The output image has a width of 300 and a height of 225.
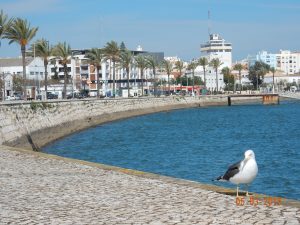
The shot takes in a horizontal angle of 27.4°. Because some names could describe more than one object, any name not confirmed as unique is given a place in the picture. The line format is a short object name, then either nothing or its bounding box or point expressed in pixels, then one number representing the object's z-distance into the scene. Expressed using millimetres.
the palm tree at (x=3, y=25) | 58219
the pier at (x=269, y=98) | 149600
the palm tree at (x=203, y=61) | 164250
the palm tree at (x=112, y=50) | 104125
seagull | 10969
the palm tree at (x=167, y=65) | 159875
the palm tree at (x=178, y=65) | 173350
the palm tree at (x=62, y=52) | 90938
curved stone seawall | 40625
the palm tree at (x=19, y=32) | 63031
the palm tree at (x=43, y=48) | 81375
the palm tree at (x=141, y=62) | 138750
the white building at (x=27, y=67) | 141875
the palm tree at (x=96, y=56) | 105688
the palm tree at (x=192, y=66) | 169125
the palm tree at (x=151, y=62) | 139350
